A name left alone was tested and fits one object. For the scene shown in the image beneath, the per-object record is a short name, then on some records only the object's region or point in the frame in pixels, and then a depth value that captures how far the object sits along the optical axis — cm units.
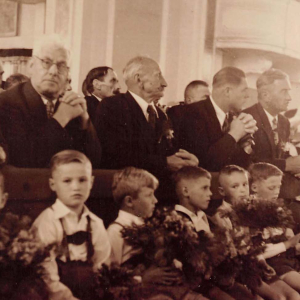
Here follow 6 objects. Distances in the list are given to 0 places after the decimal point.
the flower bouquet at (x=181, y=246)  376
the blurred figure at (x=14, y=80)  335
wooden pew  324
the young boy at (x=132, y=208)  367
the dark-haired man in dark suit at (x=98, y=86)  368
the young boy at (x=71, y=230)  333
